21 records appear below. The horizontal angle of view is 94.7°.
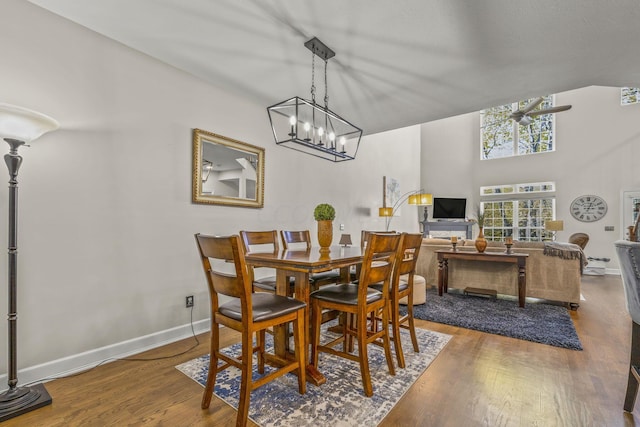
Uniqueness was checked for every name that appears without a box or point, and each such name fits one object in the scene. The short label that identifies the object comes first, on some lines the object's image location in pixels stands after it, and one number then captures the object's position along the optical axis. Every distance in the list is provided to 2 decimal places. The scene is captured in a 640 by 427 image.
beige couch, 3.64
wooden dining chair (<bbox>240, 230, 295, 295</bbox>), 2.29
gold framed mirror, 2.81
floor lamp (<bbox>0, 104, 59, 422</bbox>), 1.58
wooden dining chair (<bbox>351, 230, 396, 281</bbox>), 2.47
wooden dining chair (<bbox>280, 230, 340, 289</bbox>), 2.37
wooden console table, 3.61
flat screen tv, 8.27
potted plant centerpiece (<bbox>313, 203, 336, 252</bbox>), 2.39
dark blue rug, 2.68
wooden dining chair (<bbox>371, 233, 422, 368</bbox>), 2.02
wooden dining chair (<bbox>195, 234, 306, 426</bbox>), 1.39
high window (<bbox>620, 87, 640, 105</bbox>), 6.45
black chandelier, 2.36
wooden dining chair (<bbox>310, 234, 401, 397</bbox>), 1.72
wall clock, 6.70
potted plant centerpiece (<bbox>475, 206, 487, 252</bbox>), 4.00
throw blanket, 3.64
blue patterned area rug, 1.54
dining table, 1.69
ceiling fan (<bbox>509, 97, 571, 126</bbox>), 5.39
